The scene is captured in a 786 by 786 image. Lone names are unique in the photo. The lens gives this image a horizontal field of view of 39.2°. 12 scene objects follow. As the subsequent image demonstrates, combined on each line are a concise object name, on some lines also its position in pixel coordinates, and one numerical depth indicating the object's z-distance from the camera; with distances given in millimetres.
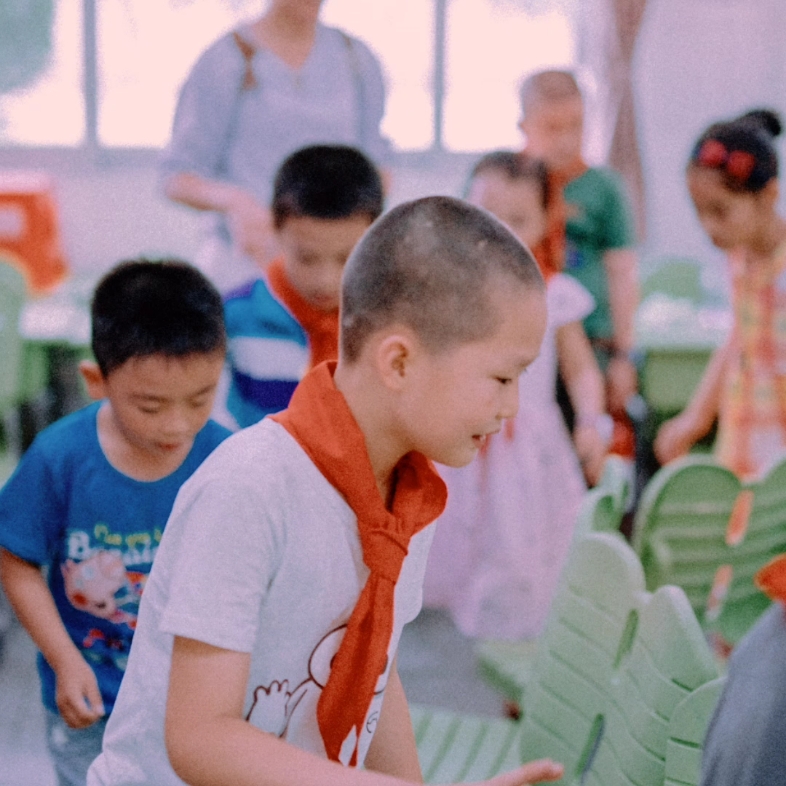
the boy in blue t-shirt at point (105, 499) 1343
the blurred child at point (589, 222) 2926
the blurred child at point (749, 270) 2484
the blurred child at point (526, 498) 2793
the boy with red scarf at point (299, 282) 1925
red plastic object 4773
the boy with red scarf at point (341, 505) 892
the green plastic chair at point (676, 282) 4633
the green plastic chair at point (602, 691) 1218
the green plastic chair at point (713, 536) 2166
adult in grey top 2477
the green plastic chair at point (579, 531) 1760
